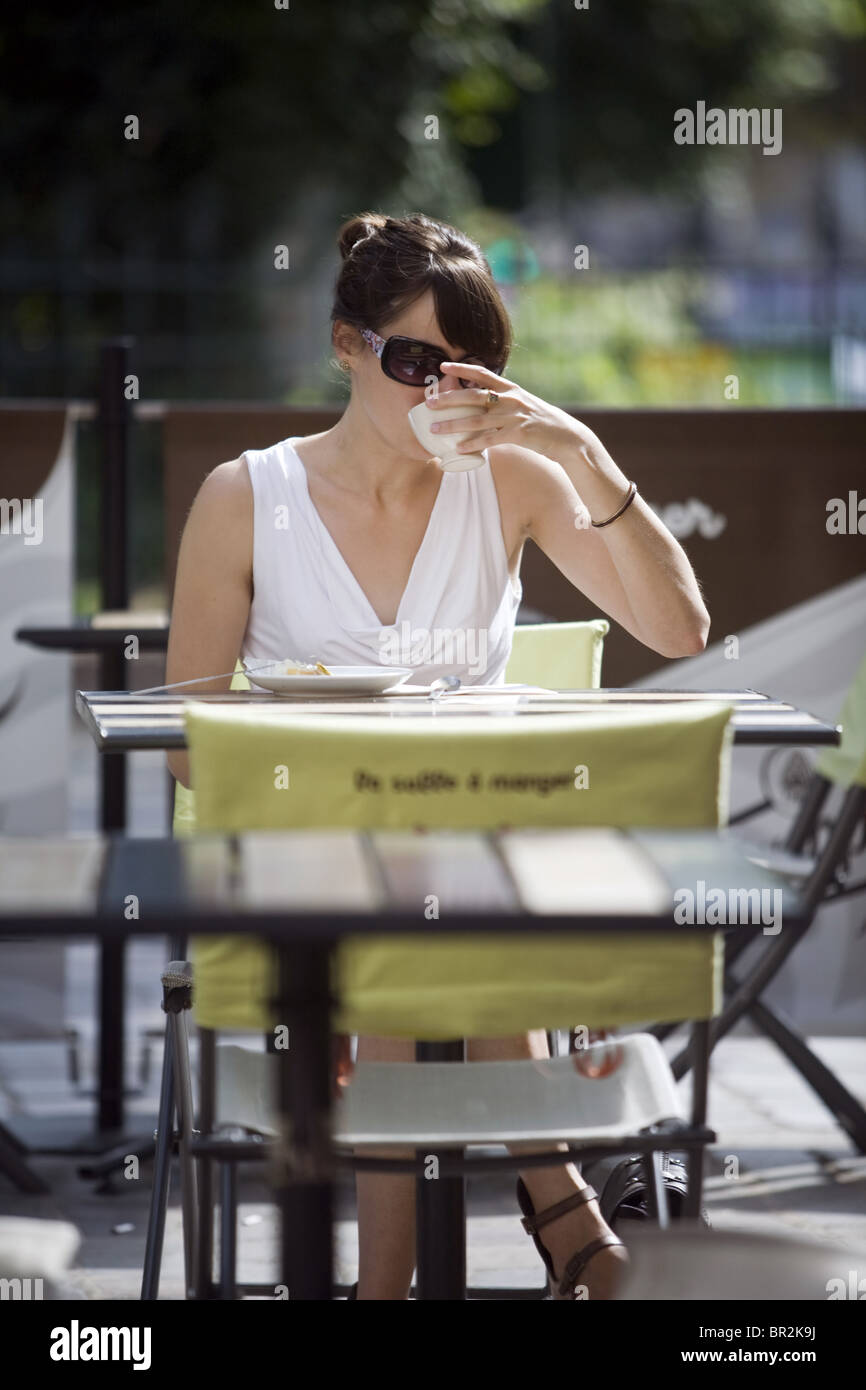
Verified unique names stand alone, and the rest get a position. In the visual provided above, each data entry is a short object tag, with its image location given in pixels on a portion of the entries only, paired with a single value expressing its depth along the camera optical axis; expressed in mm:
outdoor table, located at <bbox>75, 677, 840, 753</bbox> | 4363
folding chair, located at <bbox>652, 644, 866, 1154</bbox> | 6730
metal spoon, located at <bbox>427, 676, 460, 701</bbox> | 5102
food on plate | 5102
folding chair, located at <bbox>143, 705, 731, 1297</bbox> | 3436
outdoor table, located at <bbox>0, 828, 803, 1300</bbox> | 2664
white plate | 4922
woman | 5535
